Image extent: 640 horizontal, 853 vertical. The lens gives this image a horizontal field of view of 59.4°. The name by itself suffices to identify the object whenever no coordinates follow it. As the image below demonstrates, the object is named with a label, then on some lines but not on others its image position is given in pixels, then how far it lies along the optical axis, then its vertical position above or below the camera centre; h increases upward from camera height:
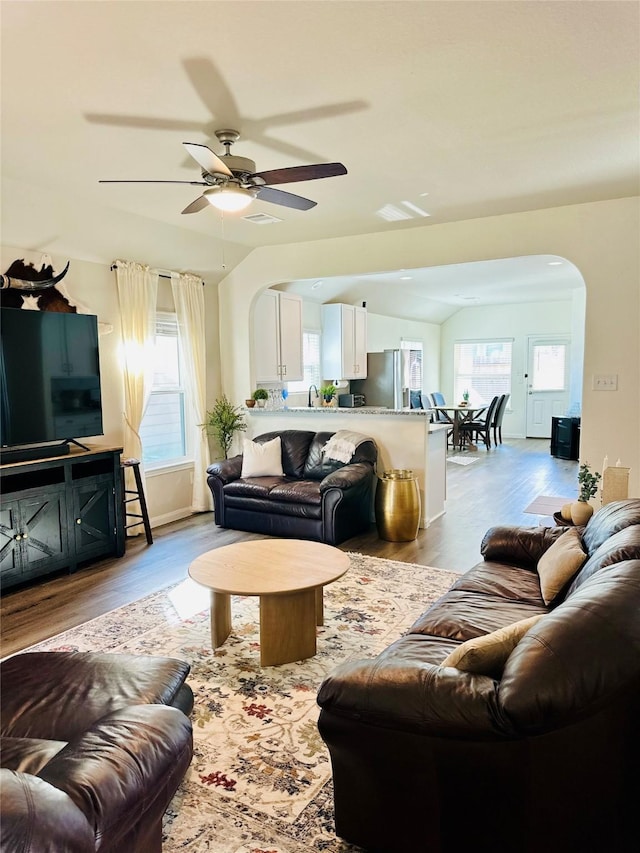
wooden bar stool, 4.92 -1.04
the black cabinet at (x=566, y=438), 9.05 -1.05
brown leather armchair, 1.01 -1.01
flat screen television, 4.02 +0.04
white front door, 11.35 -0.17
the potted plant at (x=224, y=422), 6.05 -0.46
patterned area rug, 1.91 -1.51
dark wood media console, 3.87 -0.98
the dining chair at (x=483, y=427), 10.17 -0.94
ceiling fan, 2.70 +1.01
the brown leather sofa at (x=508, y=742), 1.39 -0.97
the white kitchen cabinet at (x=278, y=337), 6.45 +0.50
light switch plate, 4.32 -0.07
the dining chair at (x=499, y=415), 10.50 -0.77
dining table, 10.07 -0.73
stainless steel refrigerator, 8.79 -0.07
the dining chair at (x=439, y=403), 10.77 -0.53
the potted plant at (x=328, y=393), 7.14 -0.20
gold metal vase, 4.92 -1.16
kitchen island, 5.31 -0.59
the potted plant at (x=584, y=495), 3.42 -0.78
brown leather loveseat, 4.79 -1.03
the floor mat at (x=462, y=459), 8.85 -1.36
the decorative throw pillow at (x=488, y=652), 1.61 -0.81
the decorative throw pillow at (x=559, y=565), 2.45 -0.86
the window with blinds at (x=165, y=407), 5.69 -0.28
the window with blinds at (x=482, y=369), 11.98 +0.13
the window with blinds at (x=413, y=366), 9.87 +0.19
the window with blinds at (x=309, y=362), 7.89 +0.22
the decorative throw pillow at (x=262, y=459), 5.46 -0.79
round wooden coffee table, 2.85 -1.05
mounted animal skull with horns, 4.18 +0.71
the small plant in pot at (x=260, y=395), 6.15 -0.18
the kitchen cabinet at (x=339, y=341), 8.10 +0.53
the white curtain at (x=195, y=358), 5.73 +0.23
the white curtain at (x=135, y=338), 5.09 +0.39
